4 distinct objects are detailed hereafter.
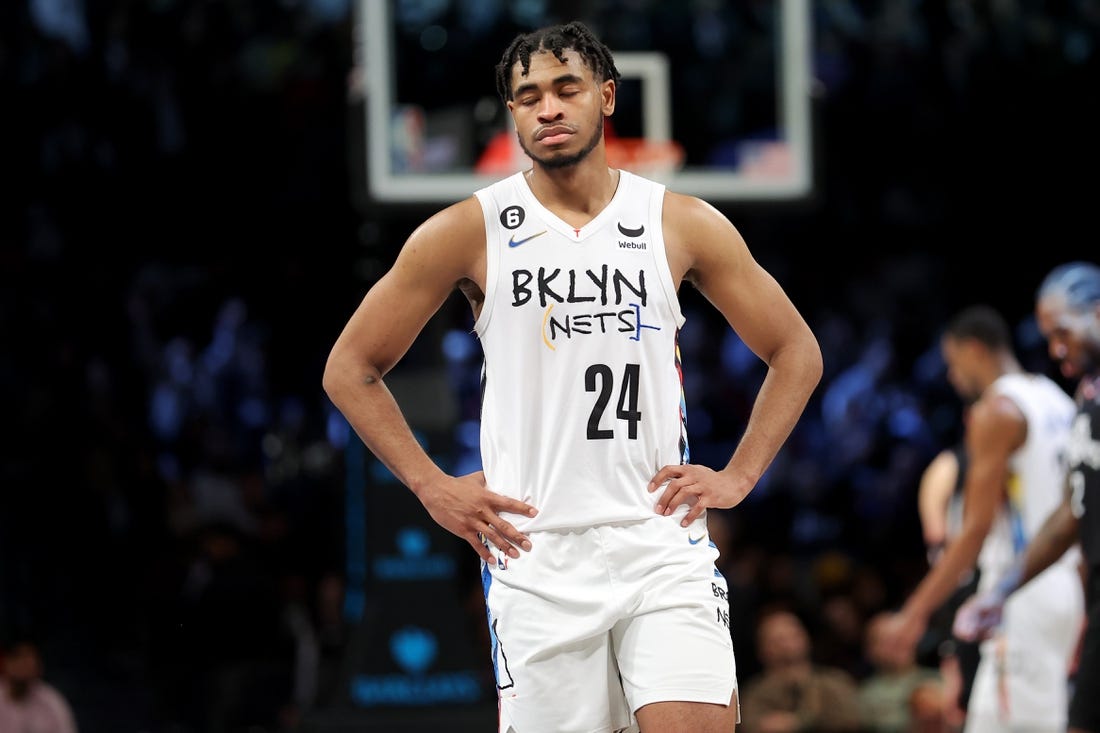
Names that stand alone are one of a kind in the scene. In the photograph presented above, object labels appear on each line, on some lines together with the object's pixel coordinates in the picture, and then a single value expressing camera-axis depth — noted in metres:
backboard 18.03
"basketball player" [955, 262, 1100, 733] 10.64
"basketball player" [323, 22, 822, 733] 7.39
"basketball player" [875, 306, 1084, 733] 13.03
